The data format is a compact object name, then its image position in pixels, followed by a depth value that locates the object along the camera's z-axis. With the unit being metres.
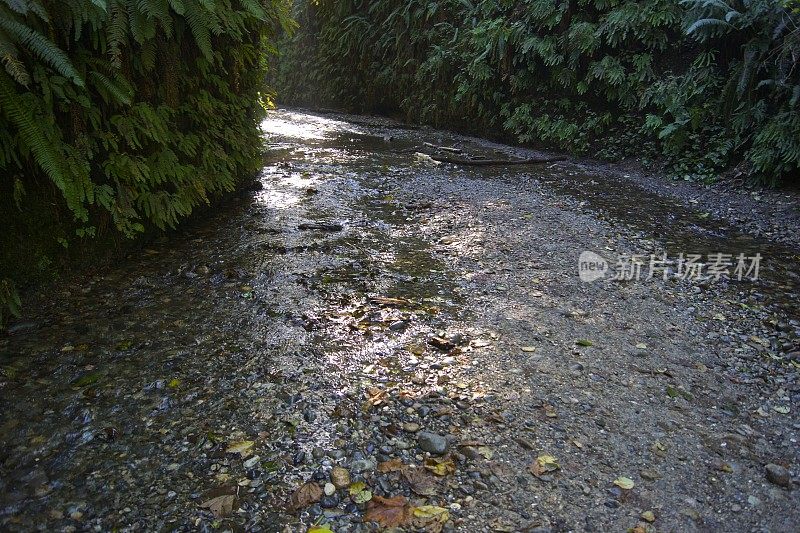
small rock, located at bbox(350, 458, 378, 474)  2.18
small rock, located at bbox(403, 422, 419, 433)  2.43
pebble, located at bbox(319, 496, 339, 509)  2.00
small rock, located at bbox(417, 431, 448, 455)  2.31
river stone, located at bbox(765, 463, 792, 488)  2.23
